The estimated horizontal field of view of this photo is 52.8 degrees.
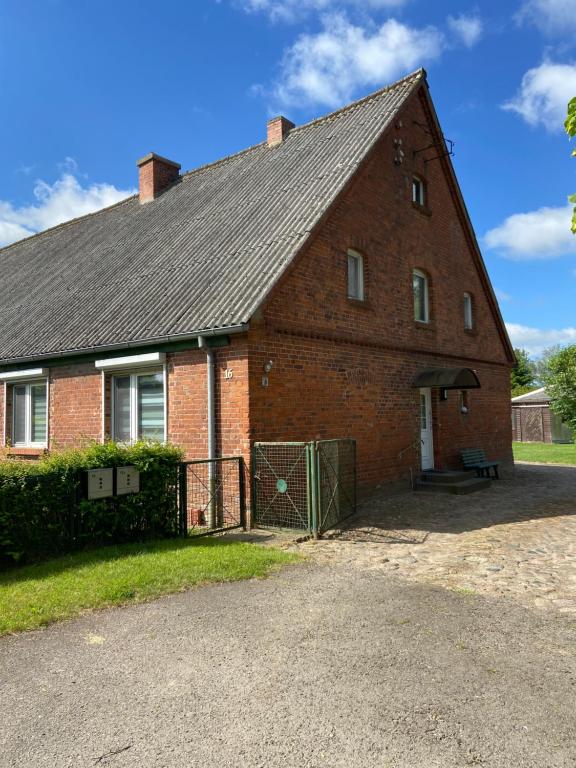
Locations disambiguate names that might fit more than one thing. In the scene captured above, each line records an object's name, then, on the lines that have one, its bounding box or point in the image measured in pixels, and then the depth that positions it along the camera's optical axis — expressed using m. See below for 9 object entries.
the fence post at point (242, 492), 9.12
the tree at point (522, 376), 63.55
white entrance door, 14.33
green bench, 15.40
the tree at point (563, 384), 29.12
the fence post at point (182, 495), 8.63
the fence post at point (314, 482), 8.51
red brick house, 9.73
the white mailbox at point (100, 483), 7.62
